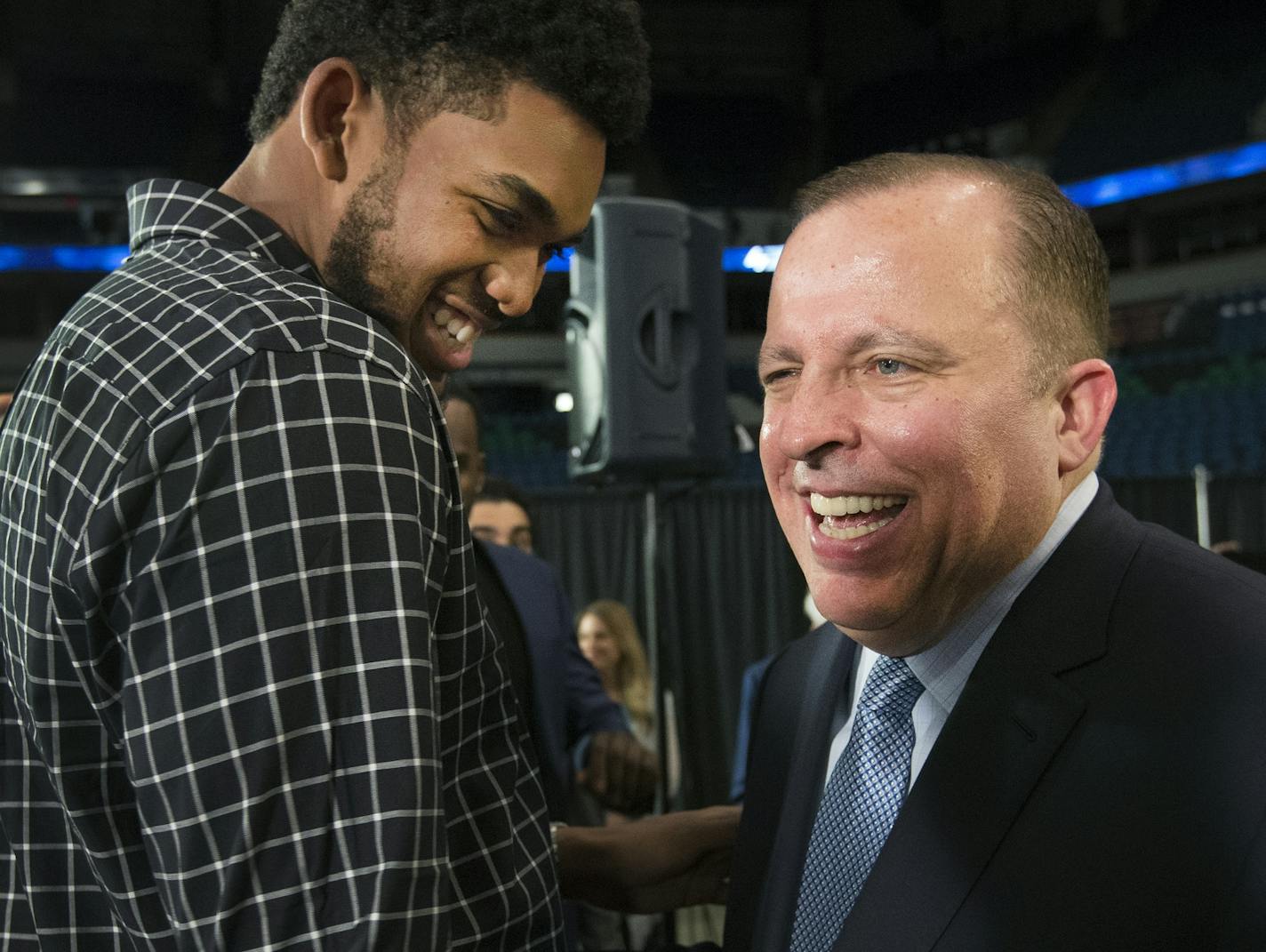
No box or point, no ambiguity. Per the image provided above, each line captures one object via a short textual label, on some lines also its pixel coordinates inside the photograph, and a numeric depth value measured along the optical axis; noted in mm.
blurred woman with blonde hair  5250
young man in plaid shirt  842
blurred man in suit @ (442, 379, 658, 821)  2125
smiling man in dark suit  980
